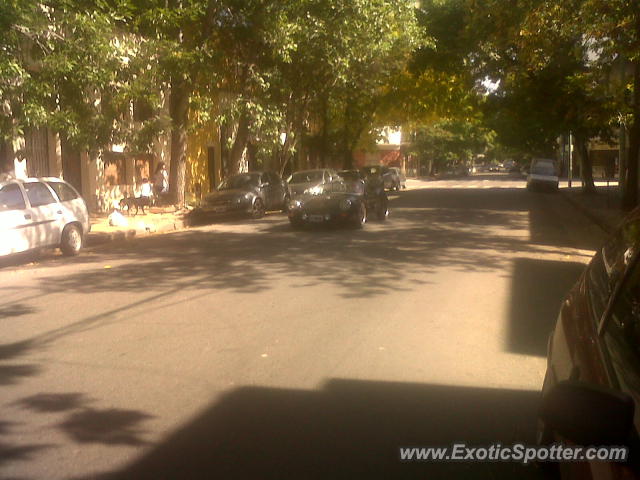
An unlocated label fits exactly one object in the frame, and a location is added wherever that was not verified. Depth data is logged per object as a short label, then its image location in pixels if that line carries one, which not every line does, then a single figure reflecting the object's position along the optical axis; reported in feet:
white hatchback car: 43.60
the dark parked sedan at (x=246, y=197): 75.87
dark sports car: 58.54
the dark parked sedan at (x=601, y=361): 7.00
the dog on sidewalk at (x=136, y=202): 76.23
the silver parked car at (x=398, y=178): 152.58
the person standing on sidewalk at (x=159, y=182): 83.05
